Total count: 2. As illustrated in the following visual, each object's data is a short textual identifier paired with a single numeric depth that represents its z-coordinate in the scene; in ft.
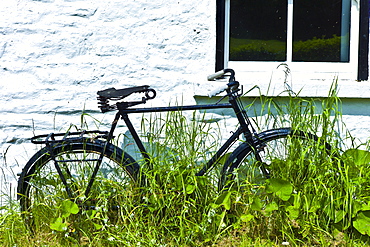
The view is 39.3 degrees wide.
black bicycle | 11.80
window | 13.69
